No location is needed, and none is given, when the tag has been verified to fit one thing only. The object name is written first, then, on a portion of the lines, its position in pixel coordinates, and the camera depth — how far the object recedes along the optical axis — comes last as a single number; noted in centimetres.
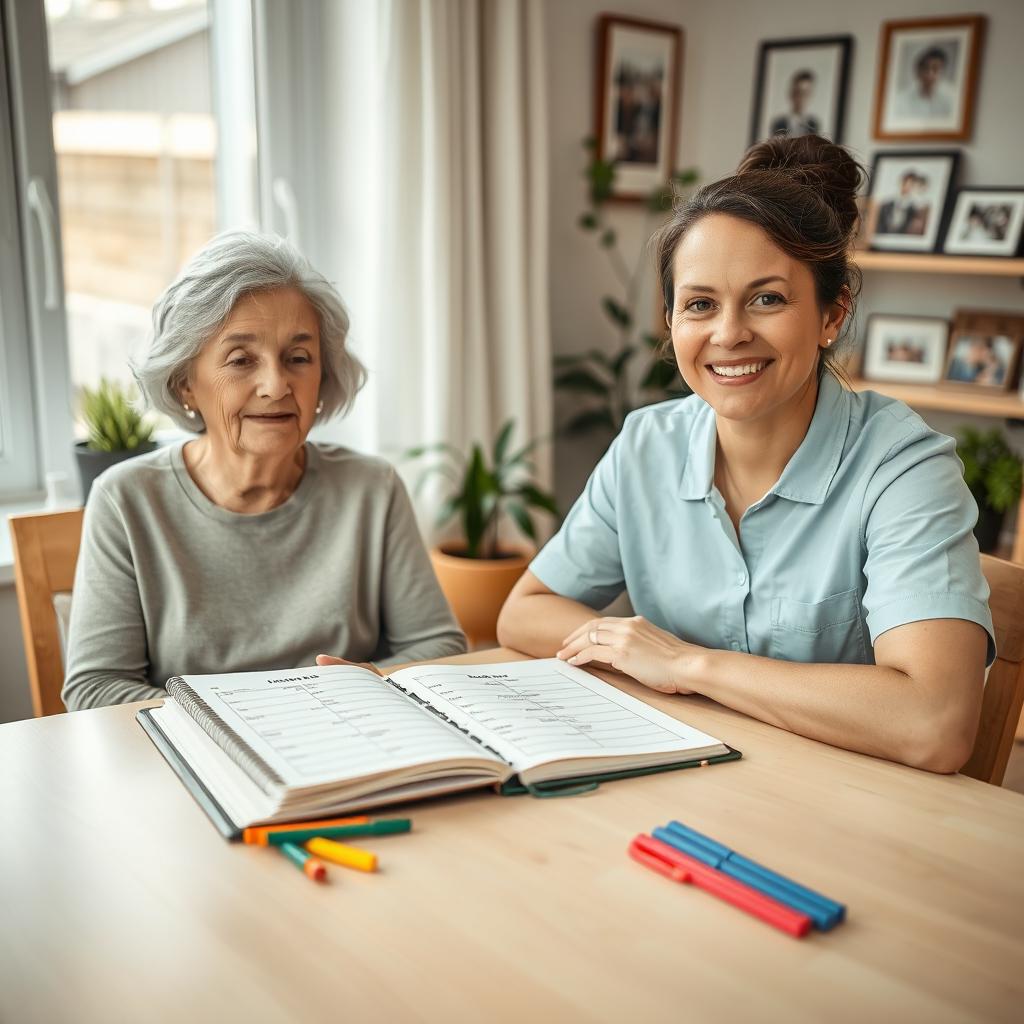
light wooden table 73
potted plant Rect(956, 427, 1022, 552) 303
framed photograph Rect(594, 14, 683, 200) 348
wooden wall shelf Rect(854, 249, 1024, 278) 308
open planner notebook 97
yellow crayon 89
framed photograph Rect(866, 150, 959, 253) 331
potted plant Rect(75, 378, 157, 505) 232
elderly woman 152
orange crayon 91
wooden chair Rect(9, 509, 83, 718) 156
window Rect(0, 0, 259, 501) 256
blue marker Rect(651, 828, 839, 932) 82
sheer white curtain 284
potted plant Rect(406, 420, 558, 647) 288
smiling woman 118
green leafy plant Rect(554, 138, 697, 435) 353
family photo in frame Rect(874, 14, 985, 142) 324
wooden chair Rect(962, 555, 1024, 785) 130
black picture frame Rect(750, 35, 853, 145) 348
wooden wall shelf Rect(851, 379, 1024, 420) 308
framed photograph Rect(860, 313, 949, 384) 339
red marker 81
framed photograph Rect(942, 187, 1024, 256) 316
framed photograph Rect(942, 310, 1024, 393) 322
